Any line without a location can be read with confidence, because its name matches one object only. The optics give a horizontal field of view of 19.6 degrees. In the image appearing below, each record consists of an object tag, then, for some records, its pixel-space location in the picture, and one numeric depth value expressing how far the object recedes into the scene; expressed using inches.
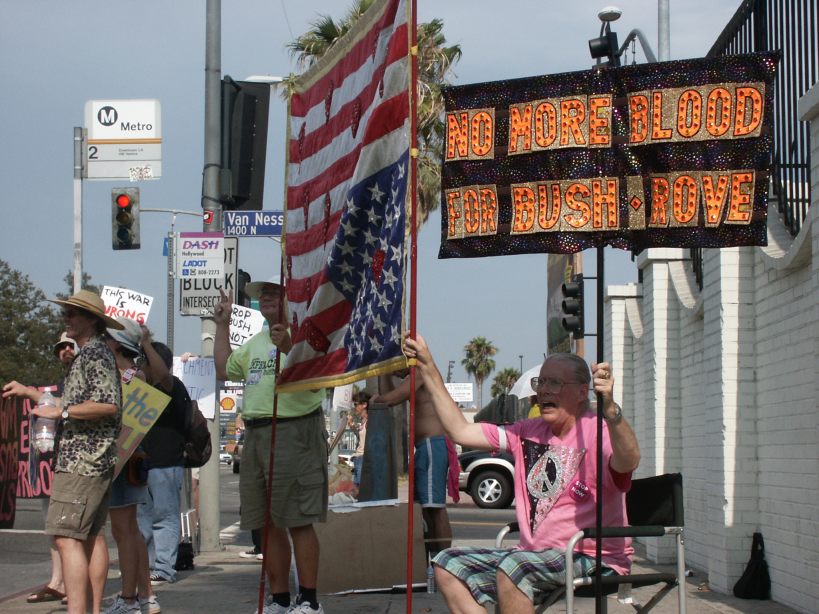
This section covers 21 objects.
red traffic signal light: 1139.8
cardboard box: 656.7
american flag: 398.9
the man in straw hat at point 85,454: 482.6
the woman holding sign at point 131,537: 545.3
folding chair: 368.9
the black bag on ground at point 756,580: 656.1
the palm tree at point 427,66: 2231.4
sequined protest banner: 379.0
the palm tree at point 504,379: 7734.3
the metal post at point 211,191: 923.7
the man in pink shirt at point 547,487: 378.7
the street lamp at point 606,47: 458.9
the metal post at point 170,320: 2242.7
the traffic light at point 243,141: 906.9
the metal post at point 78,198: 1047.4
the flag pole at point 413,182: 374.8
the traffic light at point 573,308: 1077.1
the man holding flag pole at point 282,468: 528.7
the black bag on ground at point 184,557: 780.9
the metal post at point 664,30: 1238.3
